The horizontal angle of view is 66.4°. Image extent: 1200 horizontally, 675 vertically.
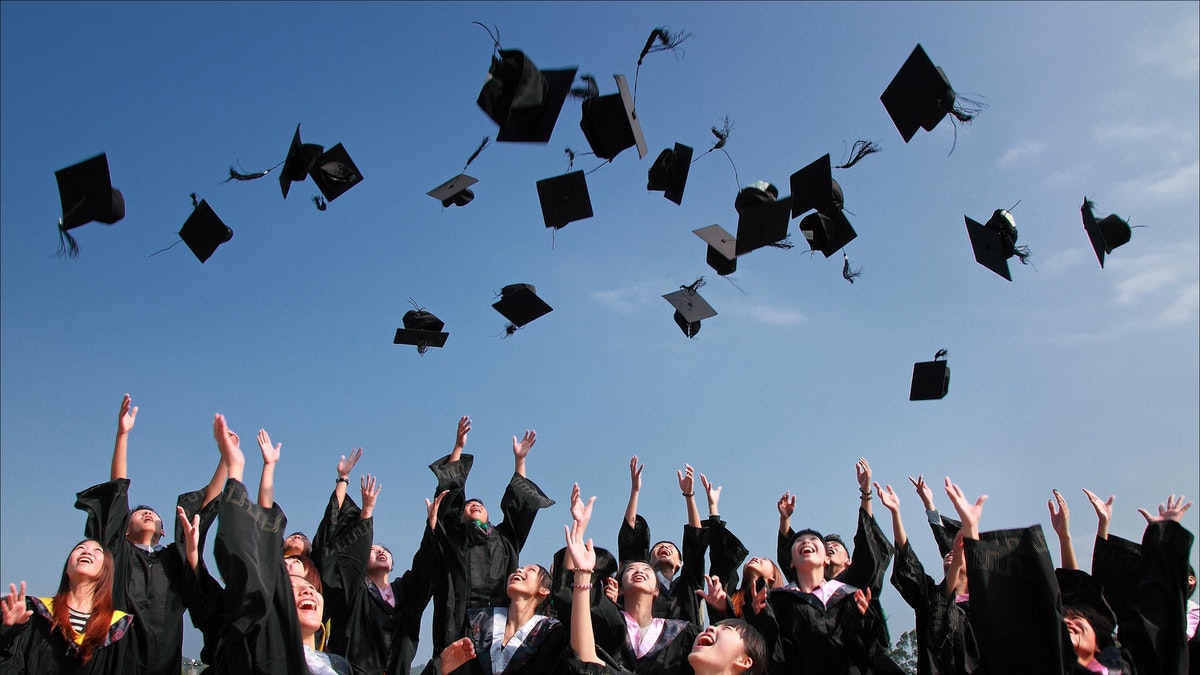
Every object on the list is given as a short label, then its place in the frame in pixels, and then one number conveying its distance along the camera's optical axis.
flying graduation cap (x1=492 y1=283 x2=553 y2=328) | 6.66
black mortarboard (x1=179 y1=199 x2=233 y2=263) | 6.29
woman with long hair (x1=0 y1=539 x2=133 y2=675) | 4.02
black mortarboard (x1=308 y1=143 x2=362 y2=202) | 6.25
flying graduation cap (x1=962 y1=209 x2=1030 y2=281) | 5.86
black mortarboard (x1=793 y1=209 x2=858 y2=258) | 6.04
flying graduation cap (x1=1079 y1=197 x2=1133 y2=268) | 5.94
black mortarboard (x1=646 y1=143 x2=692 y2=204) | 6.07
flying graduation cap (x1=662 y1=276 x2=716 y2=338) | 6.57
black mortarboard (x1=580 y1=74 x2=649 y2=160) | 5.43
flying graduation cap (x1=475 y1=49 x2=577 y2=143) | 5.01
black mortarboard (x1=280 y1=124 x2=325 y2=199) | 5.93
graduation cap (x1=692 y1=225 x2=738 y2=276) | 6.36
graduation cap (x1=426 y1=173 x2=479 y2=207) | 6.46
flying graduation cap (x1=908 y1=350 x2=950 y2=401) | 6.12
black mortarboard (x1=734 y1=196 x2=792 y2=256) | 5.70
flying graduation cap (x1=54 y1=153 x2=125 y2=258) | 5.69
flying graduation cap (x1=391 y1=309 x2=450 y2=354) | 6.72
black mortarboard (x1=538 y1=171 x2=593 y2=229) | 6.21
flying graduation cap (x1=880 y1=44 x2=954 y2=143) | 5.45
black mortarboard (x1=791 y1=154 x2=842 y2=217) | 5.87
